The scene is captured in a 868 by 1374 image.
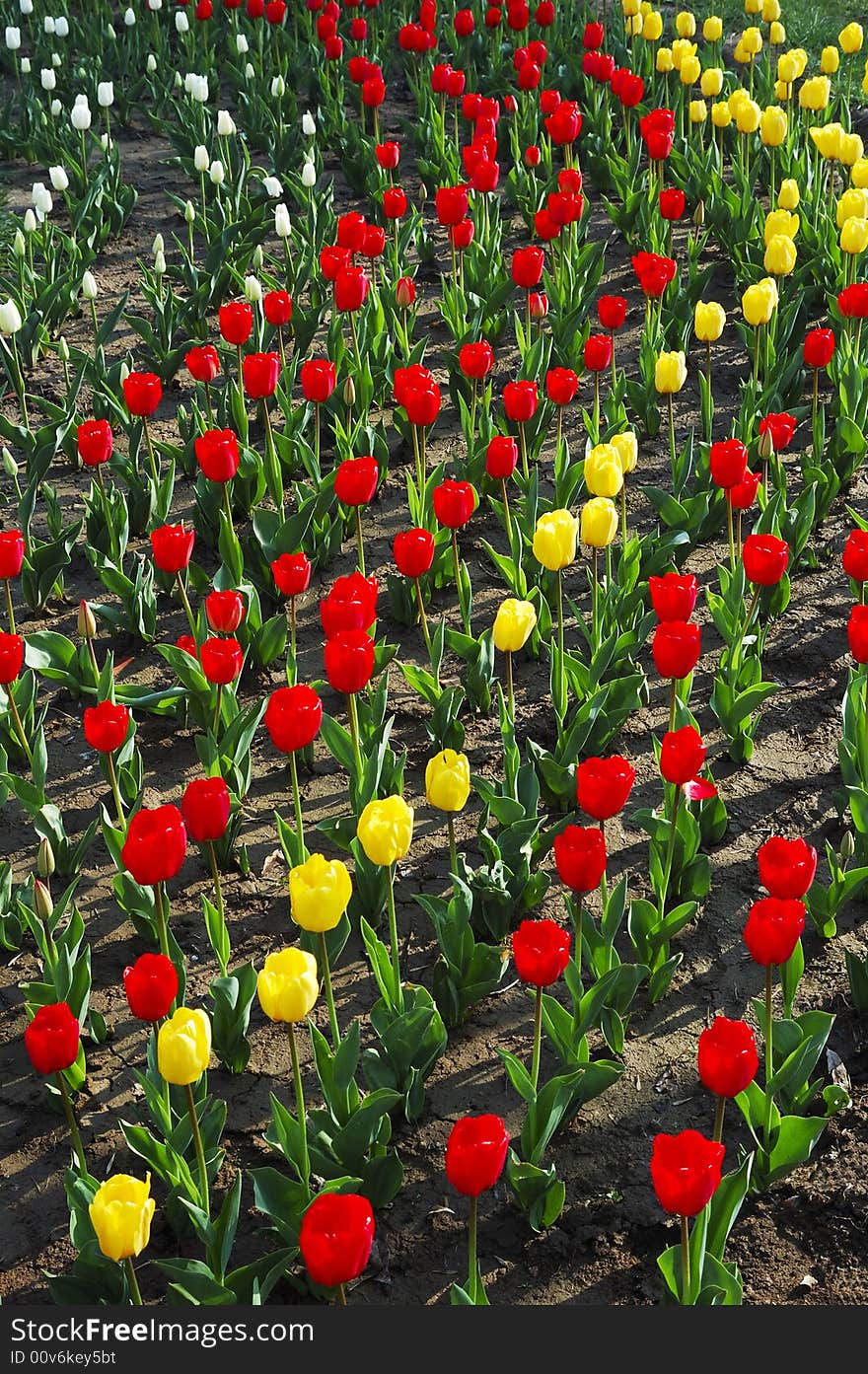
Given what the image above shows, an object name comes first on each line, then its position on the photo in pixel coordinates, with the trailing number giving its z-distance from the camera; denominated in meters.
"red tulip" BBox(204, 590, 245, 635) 3.59
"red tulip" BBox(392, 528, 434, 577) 3.71
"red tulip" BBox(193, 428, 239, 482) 4.15
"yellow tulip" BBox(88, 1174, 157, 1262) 2.25
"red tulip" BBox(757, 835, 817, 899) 2.68
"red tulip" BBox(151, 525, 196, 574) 3.81
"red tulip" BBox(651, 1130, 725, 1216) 2.24
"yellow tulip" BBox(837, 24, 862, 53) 6.80
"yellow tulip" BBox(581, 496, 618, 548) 3.64
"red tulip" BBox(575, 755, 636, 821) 2.85
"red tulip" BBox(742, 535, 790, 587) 3.58
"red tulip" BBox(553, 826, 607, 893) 2.74
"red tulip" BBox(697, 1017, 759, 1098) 2.41
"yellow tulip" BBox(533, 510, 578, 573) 3.64
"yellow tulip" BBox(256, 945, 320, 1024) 2.46
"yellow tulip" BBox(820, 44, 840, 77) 6.86
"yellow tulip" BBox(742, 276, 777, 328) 4.86
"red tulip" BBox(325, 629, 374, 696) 3.18
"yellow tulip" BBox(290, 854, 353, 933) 2.61
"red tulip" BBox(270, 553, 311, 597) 3.67
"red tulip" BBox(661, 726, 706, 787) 2.97
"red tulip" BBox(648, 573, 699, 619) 3.37
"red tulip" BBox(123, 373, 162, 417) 4.55
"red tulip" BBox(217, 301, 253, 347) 4.86
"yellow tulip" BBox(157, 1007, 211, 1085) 2.43
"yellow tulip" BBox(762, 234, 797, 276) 5.12
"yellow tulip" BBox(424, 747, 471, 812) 2.93
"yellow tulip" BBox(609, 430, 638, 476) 4.03
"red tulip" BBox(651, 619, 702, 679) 3.20
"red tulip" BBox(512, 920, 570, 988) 2.56
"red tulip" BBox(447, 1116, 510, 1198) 2.21
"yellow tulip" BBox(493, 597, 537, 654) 3.42
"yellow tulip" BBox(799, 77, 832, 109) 6.61
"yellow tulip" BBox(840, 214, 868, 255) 5.20
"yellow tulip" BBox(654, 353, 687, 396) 4.55
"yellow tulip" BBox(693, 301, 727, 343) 4.82
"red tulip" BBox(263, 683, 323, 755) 3.04
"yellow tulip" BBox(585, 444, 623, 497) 3.89
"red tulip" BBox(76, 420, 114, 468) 4.30
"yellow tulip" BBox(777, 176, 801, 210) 5.66
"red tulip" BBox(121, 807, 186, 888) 2.77
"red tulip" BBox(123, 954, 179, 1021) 2.55
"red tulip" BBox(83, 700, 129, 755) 3.20
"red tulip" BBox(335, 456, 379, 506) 3.93
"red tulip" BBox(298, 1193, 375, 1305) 2.10
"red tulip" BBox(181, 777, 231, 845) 2.94
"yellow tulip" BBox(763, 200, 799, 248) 5.25
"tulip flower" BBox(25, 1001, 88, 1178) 2.52
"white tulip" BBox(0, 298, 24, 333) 5.10
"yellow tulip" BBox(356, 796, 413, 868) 2.79
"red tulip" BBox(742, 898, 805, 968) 2.57
